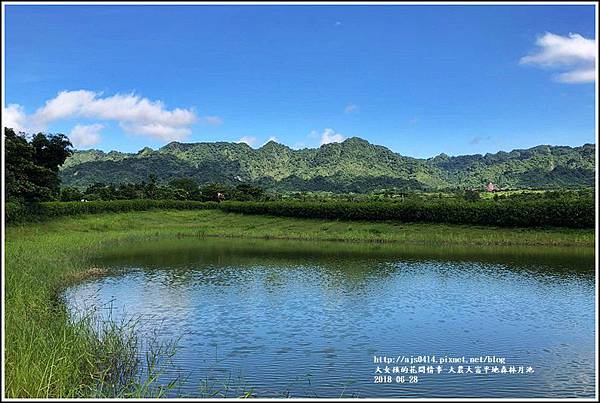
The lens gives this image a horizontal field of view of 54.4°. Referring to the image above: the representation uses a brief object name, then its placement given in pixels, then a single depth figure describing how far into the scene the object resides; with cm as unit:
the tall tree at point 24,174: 3766
